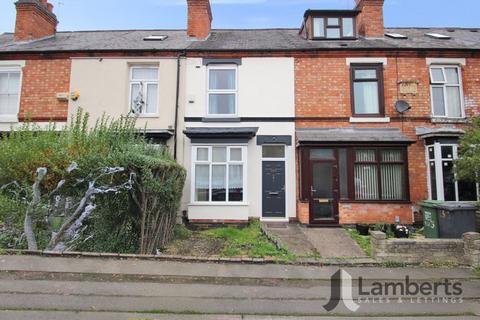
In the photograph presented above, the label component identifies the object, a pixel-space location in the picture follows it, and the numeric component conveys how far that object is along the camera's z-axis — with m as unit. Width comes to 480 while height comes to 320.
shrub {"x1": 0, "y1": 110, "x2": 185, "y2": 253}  6.81
